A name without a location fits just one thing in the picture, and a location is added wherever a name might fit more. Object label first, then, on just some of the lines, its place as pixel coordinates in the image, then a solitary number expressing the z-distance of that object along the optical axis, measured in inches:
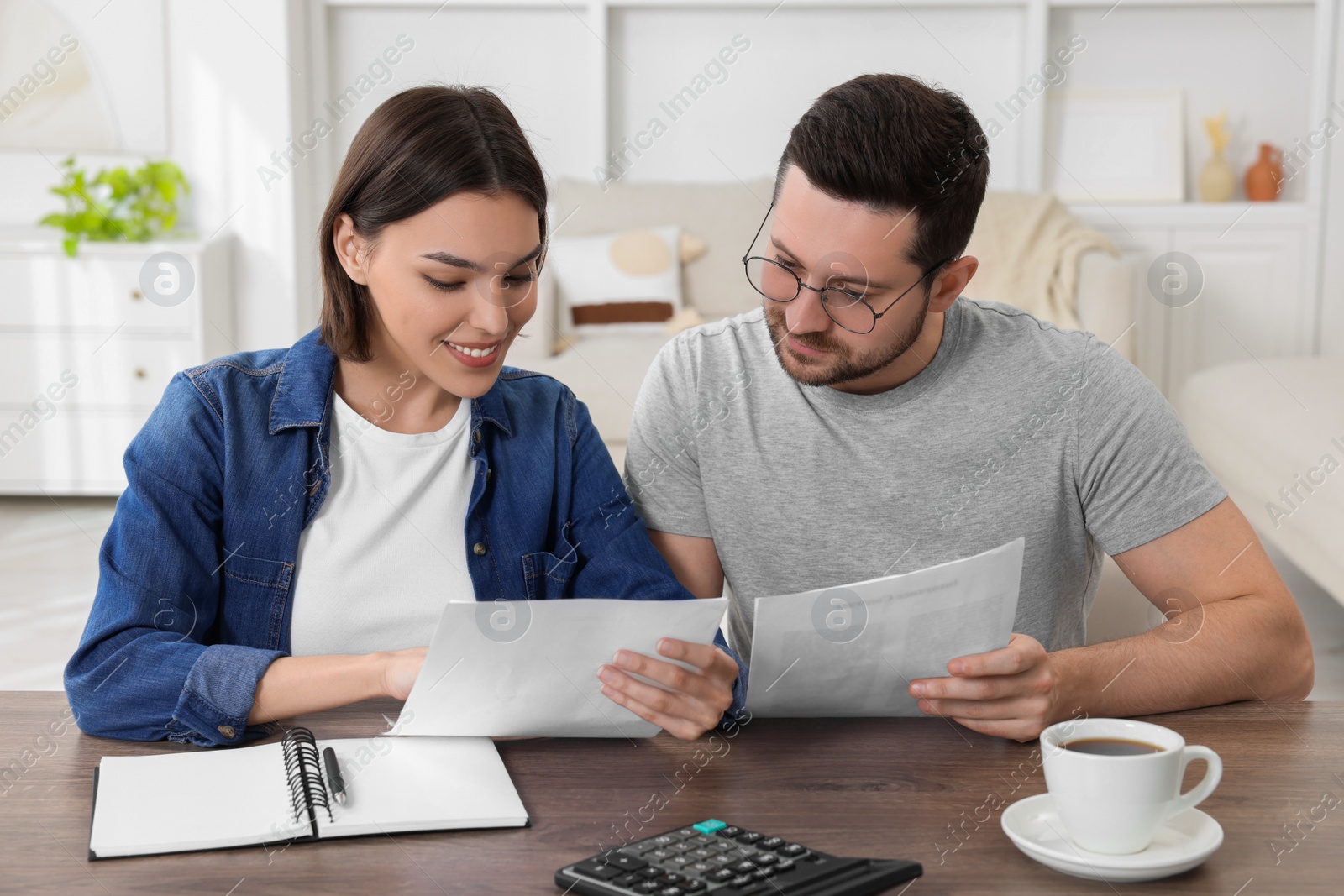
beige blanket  150.0
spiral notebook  32.4
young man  51.8
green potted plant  158.9
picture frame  183.6
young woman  46.2
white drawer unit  155.9
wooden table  30.8
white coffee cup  31.0
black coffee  33.3
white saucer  30.9
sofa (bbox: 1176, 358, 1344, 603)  101.0
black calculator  29.2
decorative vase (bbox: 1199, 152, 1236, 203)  180.7
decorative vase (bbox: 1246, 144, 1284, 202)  180.7
